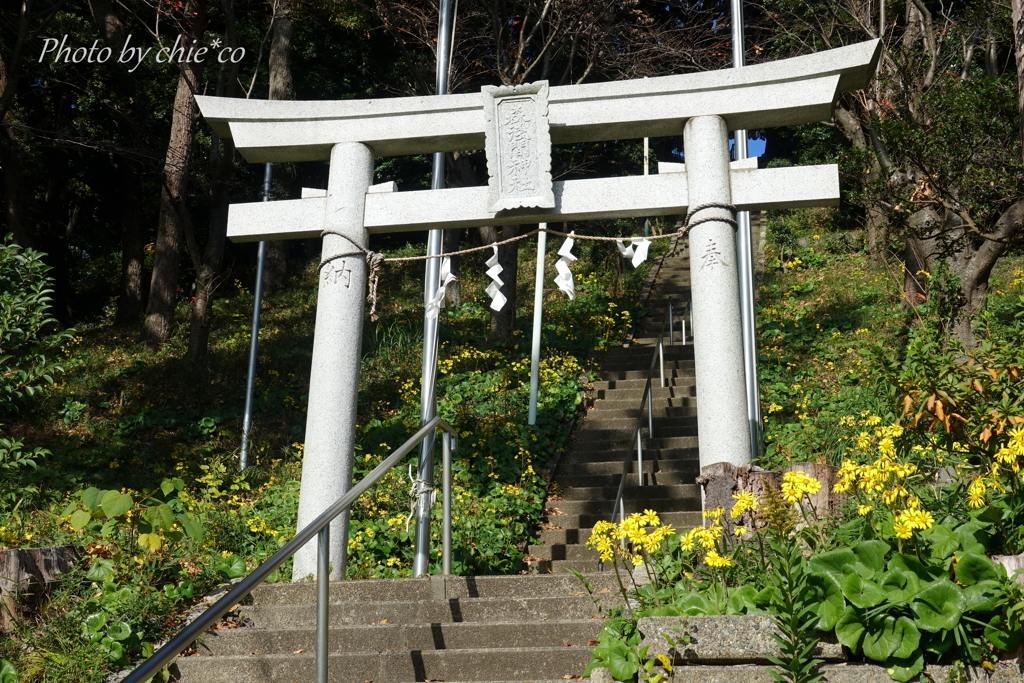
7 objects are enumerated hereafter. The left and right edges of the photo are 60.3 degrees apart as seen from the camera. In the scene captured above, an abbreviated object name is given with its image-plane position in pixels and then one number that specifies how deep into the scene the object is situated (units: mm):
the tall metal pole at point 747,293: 8312
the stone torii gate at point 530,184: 5668
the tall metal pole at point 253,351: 9552
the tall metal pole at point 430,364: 5996
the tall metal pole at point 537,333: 9641
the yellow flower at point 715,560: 3279
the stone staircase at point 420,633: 4066
